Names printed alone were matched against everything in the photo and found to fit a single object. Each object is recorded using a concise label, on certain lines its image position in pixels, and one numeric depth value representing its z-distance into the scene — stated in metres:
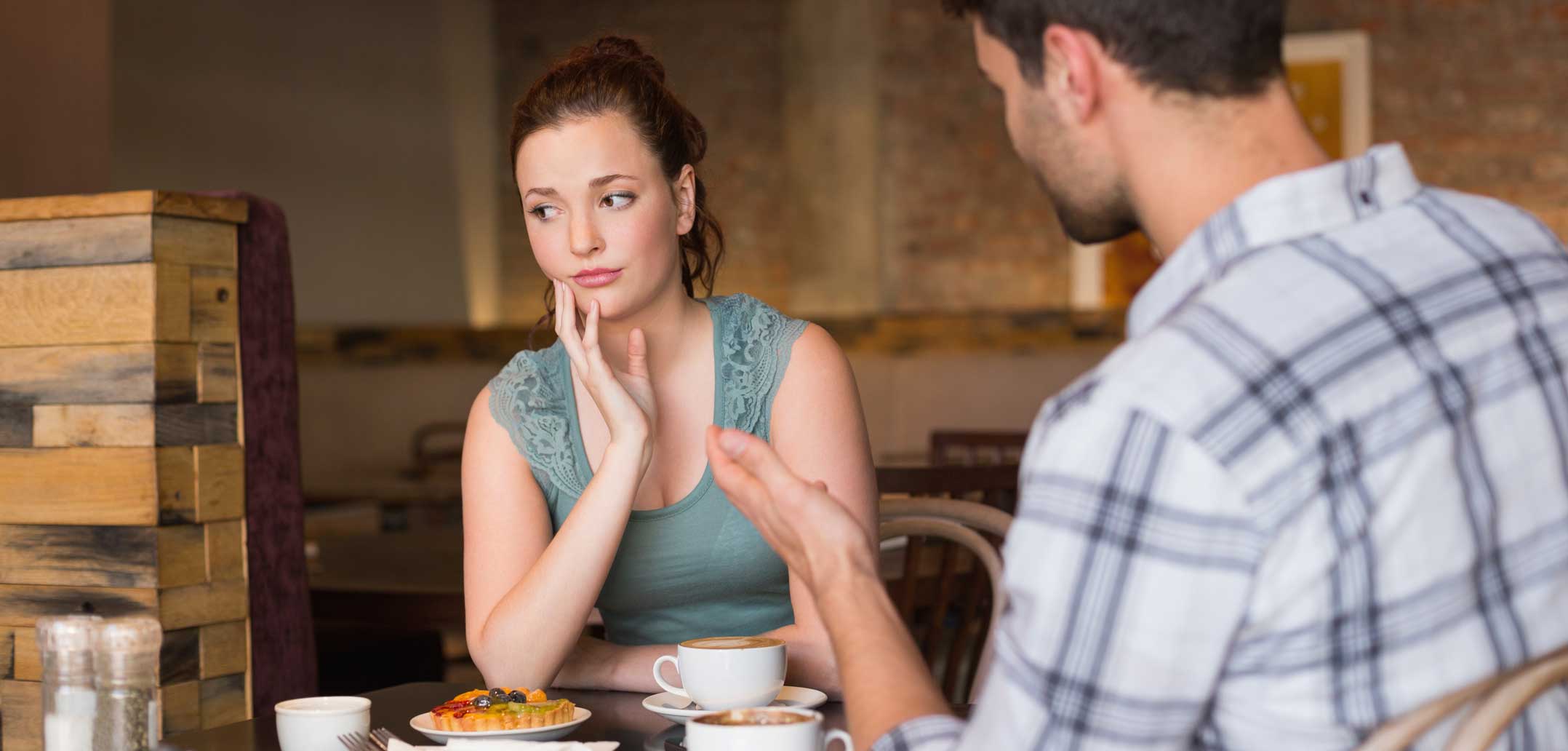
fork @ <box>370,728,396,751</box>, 1.09
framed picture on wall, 5.88
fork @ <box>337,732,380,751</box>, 1.07
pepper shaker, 0.99
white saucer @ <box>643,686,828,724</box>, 1.17
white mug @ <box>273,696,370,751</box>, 1.08
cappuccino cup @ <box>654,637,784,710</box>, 1.14
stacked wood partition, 1.97
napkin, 1.05
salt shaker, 0.98
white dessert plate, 1.09
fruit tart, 1.11
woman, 1.46
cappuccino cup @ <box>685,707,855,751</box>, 0.94
